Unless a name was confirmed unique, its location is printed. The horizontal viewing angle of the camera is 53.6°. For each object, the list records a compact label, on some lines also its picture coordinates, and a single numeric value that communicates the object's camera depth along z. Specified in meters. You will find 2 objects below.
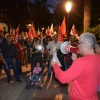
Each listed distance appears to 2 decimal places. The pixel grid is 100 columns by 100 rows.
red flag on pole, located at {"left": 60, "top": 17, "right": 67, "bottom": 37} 6.09
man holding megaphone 1.13
